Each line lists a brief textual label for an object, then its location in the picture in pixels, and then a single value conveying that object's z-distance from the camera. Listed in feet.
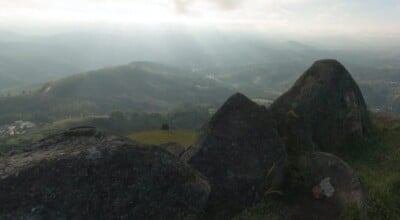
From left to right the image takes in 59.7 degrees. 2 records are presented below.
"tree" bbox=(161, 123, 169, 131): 178.96
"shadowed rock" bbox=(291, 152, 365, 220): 56.17
